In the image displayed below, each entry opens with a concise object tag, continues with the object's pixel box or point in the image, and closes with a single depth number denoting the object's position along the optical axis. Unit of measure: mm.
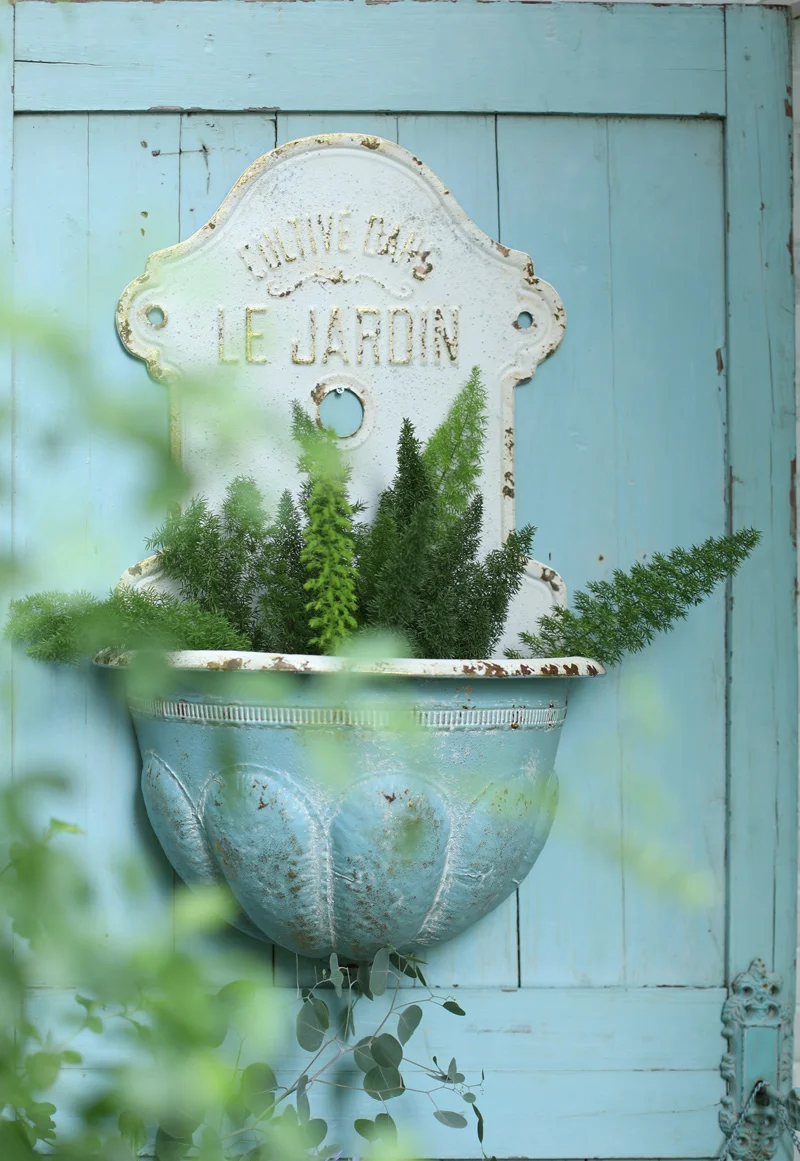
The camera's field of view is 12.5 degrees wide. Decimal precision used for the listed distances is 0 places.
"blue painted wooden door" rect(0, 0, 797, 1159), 2575
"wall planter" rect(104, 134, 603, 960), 2420
